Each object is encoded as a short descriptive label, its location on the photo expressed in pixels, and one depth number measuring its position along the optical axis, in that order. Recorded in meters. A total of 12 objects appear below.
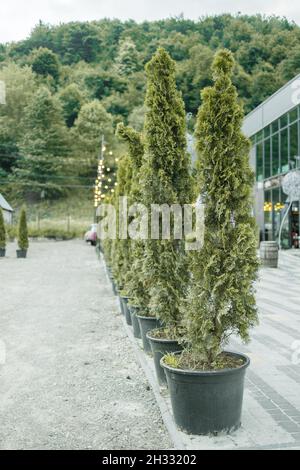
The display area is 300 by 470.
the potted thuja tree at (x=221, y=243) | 3.79
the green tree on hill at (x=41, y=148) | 56.31
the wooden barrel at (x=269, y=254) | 16.12
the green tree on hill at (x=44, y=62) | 71.38
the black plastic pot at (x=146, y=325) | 5.79
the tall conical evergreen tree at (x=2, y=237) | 25.23
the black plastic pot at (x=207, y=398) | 3.57
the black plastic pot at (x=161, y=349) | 4.70
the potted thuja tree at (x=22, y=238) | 24.41
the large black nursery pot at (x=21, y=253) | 24.95
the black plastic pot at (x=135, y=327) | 7.11
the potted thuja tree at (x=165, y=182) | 5.09
